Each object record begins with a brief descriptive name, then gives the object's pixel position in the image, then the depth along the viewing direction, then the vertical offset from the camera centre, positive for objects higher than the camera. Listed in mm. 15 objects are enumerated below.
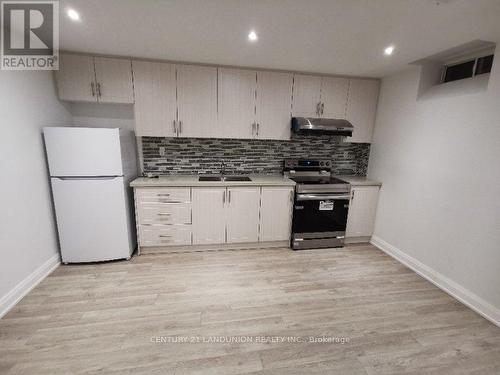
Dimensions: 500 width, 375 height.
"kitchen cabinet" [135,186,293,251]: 2986 -945
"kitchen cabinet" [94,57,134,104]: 2785 +720
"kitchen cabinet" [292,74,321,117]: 3258 +713
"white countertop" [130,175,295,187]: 2898 -497
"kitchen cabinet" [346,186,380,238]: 3449 -933
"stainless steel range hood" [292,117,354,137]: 3160 +283
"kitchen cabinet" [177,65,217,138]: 2982 +547
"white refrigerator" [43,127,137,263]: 2498 -576
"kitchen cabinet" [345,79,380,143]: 3420 +608
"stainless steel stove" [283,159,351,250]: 3220 -926
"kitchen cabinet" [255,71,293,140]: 3182 +556
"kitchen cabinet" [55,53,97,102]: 2713 +708
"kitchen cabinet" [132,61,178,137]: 2883 +532
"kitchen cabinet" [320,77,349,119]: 3330 +721
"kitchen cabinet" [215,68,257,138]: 3084 +543
